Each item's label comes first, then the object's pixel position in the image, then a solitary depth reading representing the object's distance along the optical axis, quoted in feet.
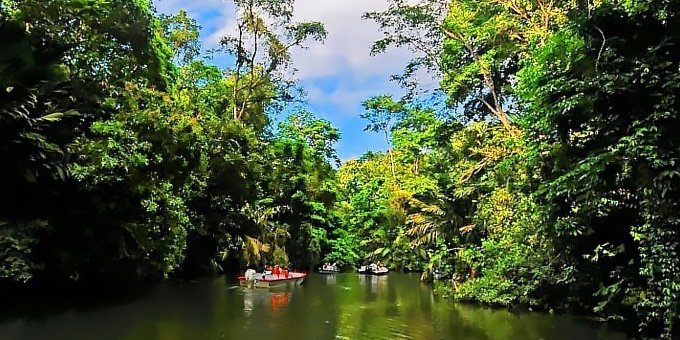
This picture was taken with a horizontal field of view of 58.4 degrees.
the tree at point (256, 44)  100.22
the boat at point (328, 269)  141.14
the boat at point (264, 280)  86.28
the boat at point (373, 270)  145.38
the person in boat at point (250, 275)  87.52
